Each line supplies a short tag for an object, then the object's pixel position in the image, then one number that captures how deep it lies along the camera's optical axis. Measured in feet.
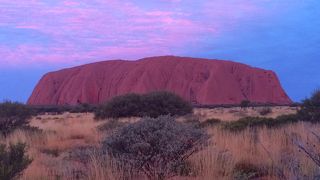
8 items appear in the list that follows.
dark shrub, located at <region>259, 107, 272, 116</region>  106.99
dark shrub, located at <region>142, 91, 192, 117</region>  86.77
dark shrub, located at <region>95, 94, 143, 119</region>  90.45
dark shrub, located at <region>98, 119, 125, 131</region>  50.84
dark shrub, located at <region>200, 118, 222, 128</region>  60.95
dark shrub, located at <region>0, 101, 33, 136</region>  53.00
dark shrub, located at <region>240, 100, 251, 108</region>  195.79
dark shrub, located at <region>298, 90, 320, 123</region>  58.57
